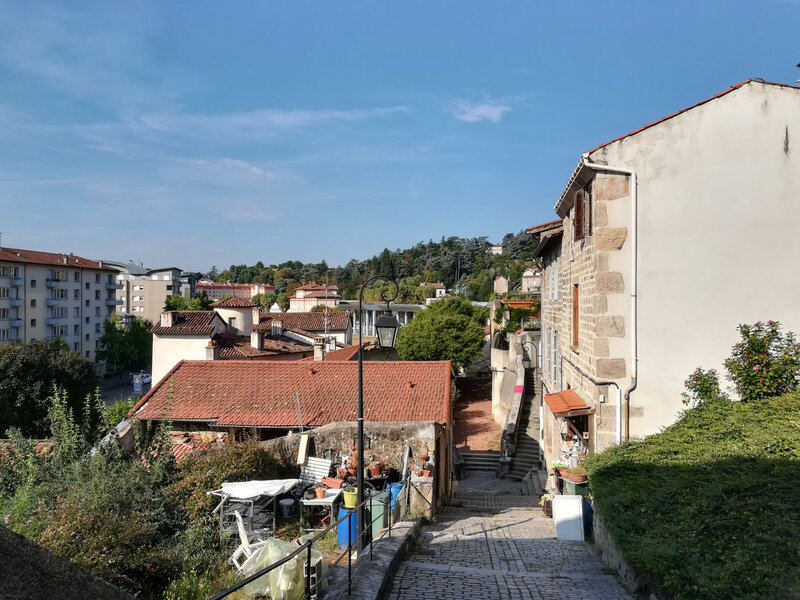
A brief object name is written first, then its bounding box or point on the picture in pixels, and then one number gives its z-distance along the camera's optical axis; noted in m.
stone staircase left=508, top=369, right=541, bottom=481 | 22.65
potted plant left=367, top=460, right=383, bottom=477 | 11.23
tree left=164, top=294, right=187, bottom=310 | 78.38
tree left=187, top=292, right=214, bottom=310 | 76.09
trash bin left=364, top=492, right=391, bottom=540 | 8.83
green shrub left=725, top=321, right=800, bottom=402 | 9.20
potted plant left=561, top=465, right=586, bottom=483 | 10.69
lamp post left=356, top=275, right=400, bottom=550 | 8.06
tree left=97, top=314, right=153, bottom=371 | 56.59
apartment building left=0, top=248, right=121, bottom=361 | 49.00
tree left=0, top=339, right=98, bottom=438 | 29.41
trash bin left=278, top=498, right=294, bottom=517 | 10.07
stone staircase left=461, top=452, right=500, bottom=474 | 23.97
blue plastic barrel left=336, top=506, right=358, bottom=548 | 8.77
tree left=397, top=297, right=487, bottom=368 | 38.94
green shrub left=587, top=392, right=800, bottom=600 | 4.30
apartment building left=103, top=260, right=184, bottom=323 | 83.56
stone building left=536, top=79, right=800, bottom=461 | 9.62
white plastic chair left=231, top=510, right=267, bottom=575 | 6.65
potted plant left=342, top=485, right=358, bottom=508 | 9.42
